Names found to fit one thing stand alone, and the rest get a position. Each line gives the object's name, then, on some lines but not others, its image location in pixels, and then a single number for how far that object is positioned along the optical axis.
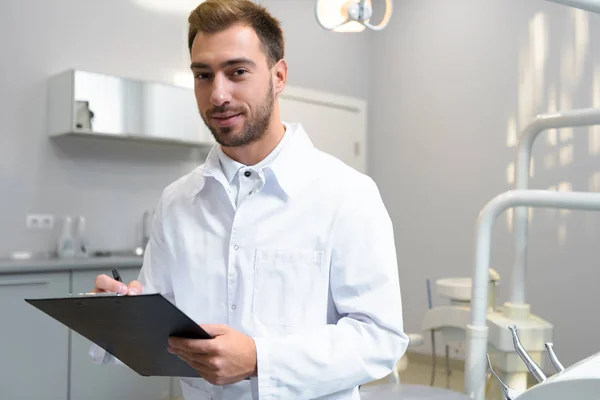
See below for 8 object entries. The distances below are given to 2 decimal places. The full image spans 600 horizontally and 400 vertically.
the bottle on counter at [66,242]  3.74
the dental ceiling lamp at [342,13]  2.15
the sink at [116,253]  3.93
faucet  4.15
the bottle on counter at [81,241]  3.83
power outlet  3.75
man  1.15
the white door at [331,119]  5.12
